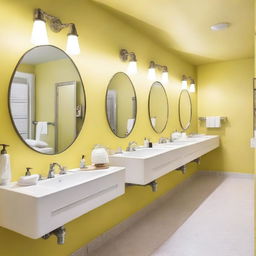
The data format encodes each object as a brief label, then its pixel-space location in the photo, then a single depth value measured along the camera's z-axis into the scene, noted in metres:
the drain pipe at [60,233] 1.61
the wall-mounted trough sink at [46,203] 1.37
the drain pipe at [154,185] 2.66
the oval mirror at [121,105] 2.70
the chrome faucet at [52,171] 1.88
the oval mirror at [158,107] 3.59
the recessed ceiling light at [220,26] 3.08
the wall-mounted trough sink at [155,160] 2.31
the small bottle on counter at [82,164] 2.19
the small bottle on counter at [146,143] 3.23
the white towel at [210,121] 5.21
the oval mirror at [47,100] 1.79
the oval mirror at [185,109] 4.71
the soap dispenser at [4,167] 1.56
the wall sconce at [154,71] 3.37
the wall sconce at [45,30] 1.79
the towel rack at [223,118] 5.18
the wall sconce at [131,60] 2.89
